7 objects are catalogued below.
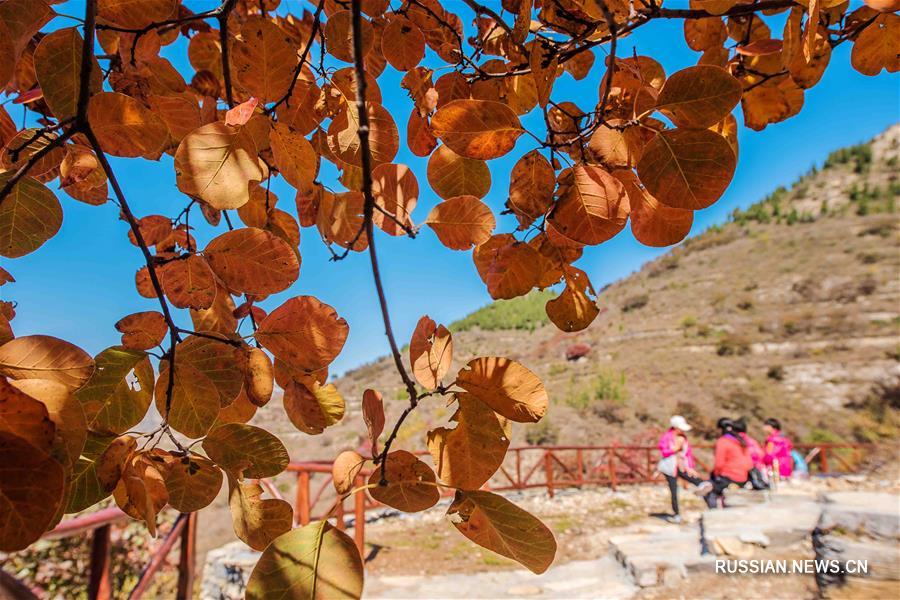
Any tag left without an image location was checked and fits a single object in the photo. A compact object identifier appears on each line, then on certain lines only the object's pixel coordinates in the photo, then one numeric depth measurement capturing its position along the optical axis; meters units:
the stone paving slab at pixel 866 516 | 2.99
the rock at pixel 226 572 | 3.38
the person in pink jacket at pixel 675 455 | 4.83
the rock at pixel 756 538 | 3.61
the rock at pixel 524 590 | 3.71
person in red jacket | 4.91
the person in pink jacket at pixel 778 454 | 6.31
